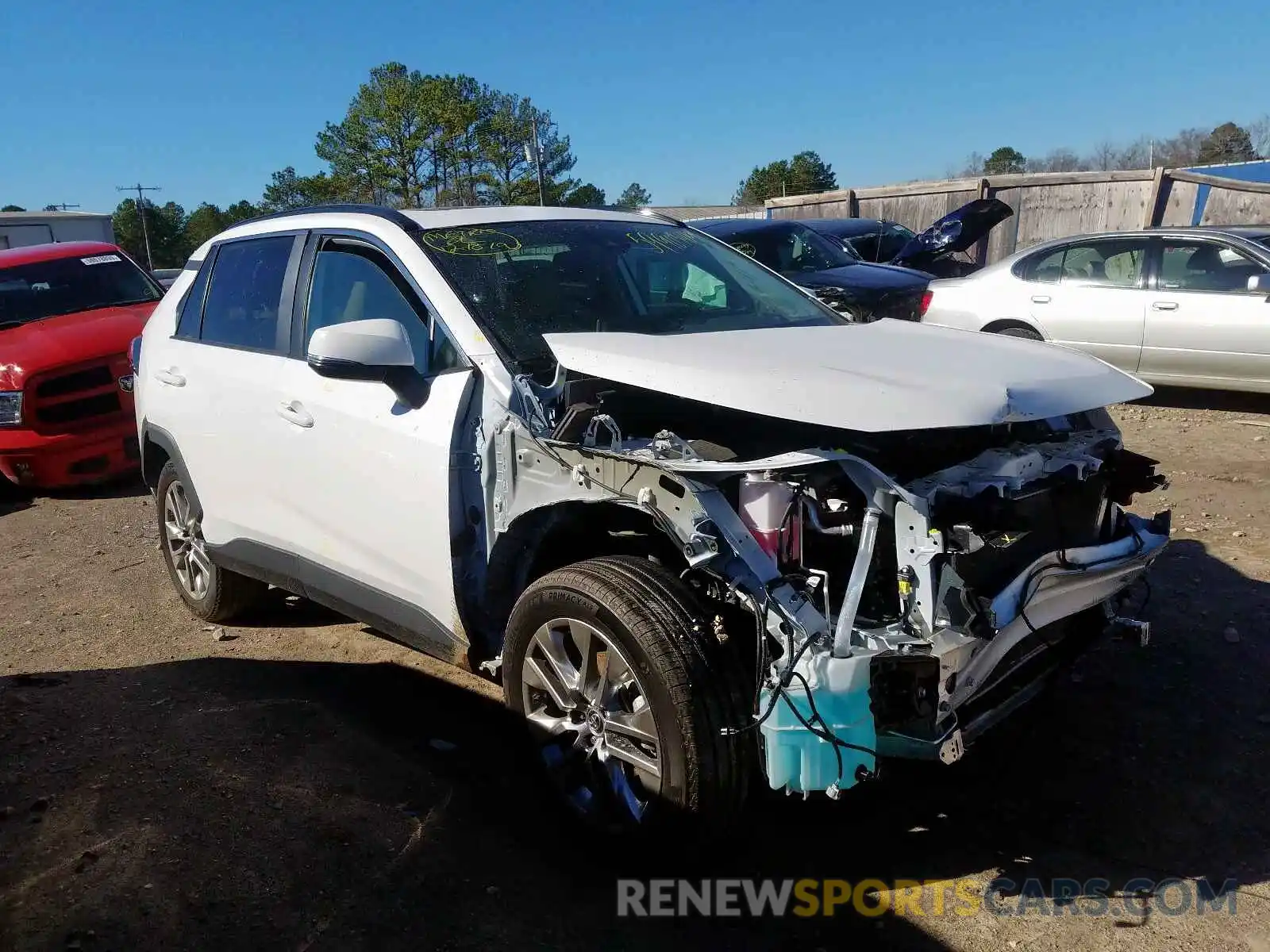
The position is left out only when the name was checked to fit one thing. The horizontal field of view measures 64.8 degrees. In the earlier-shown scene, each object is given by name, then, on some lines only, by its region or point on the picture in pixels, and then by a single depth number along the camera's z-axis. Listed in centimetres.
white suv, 252
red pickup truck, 771
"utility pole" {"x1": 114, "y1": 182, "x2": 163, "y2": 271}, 5850
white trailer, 2553
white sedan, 821
